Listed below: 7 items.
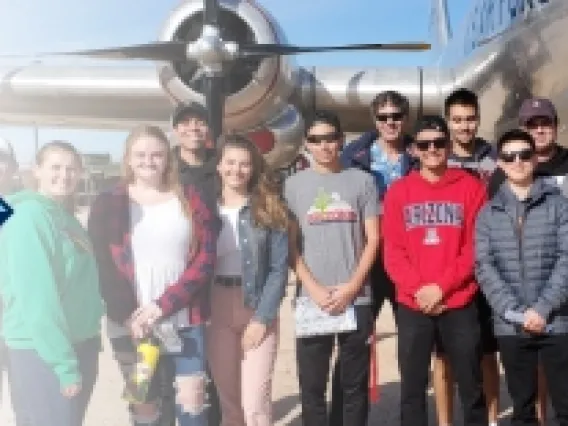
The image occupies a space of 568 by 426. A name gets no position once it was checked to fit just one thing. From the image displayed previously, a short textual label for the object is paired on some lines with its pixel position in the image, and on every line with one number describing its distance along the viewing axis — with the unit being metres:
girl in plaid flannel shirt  2.92
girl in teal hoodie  2.55
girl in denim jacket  3.17
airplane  6.50
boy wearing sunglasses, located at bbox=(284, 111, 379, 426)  3.40
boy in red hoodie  3.33
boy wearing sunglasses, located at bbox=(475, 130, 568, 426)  3.15
